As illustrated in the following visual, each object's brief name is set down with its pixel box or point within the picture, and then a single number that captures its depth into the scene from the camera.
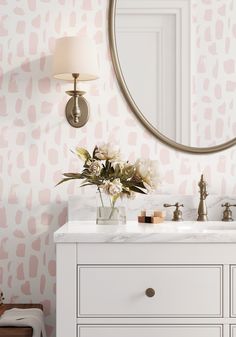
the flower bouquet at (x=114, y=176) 2.37
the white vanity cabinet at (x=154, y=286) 2.07
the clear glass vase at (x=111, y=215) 2.41
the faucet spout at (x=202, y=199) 2.57
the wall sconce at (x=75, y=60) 2.51
